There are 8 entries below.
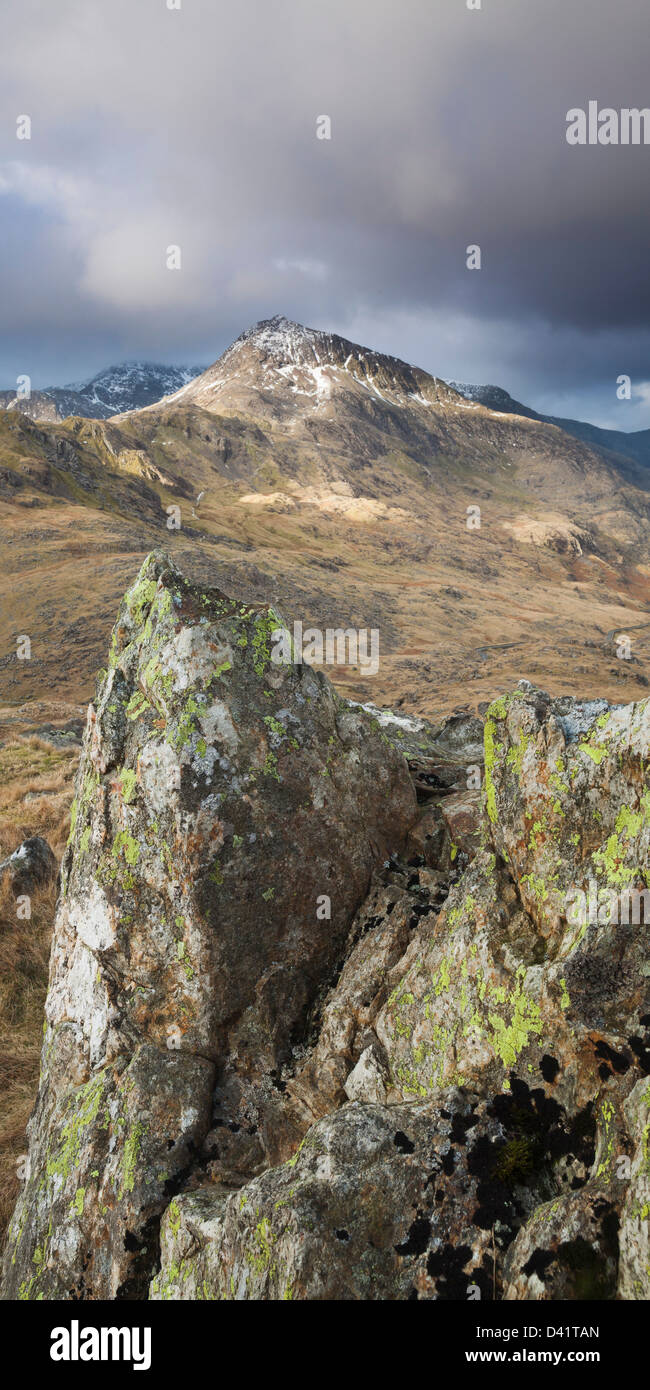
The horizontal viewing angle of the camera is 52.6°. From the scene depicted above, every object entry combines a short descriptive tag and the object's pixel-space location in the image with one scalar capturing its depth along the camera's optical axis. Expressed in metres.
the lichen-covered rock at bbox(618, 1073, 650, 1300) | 3.82
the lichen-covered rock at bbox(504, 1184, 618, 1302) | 4.07
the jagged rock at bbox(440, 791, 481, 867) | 8.79
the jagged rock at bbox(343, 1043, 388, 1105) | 6.73
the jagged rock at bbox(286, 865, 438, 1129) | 7.28
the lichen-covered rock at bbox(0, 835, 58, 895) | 15.84
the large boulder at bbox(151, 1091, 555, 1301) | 4.77
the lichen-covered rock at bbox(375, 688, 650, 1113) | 5.18
